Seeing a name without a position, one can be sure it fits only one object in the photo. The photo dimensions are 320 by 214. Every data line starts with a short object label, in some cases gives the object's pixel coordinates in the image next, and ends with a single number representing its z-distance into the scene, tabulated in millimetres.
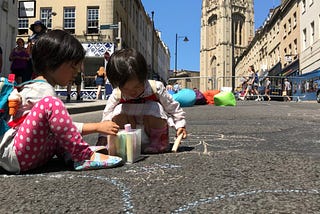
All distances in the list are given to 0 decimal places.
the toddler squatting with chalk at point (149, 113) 2620
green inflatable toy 10928
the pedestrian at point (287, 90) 21466
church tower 83751
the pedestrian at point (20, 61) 8053
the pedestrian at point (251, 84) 17878
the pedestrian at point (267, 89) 20292
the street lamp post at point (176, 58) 38376
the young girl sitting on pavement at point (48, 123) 1981
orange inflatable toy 12549
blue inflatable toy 10413
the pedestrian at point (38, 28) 7184
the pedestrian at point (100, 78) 12995
